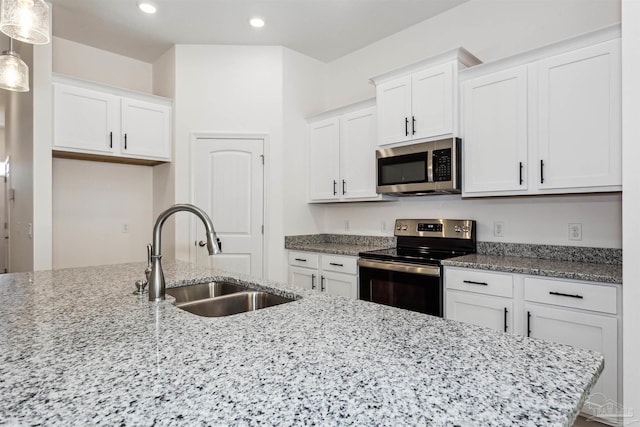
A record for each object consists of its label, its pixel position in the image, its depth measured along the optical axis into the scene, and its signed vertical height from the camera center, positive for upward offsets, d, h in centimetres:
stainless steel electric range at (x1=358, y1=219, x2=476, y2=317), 253 -38
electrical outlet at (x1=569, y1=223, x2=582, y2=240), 239 -12
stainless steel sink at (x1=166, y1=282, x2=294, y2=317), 149 -38
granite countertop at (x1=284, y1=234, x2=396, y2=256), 336 -32
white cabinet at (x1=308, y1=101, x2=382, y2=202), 335 +58
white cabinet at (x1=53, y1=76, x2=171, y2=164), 313 +85
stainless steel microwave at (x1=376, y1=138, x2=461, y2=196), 267 +35
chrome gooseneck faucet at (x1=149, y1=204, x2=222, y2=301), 126 -13
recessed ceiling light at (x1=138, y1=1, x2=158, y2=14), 297 +173
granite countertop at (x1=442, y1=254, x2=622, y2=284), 191 -32
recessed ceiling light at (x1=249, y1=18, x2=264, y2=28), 323 +174
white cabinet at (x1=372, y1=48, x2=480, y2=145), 267 +90
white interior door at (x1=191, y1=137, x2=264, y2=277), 370 +17
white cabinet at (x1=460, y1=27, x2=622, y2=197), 205 +58
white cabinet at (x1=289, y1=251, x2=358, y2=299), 315 -56
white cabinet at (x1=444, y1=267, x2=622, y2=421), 186 -56
